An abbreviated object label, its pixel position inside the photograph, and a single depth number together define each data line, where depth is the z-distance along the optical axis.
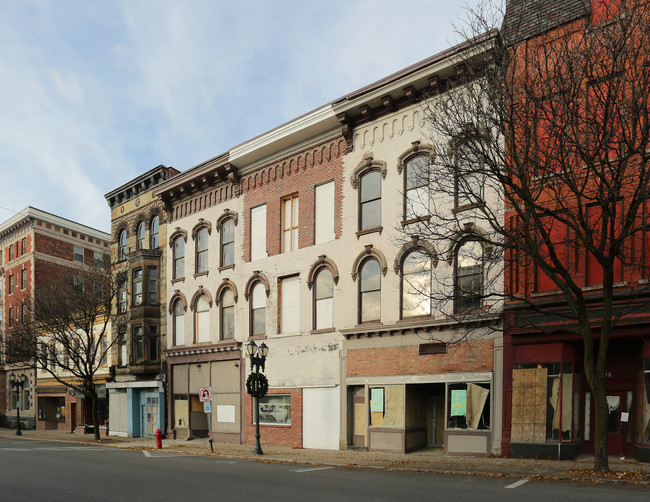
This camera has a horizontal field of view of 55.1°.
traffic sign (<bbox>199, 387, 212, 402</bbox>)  24.06
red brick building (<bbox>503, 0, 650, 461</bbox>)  13.81
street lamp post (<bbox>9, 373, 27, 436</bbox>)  40.07
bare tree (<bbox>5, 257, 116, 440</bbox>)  32.81
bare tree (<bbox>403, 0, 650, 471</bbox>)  13.75
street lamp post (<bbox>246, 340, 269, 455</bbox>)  22.39
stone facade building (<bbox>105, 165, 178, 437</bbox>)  33.22
